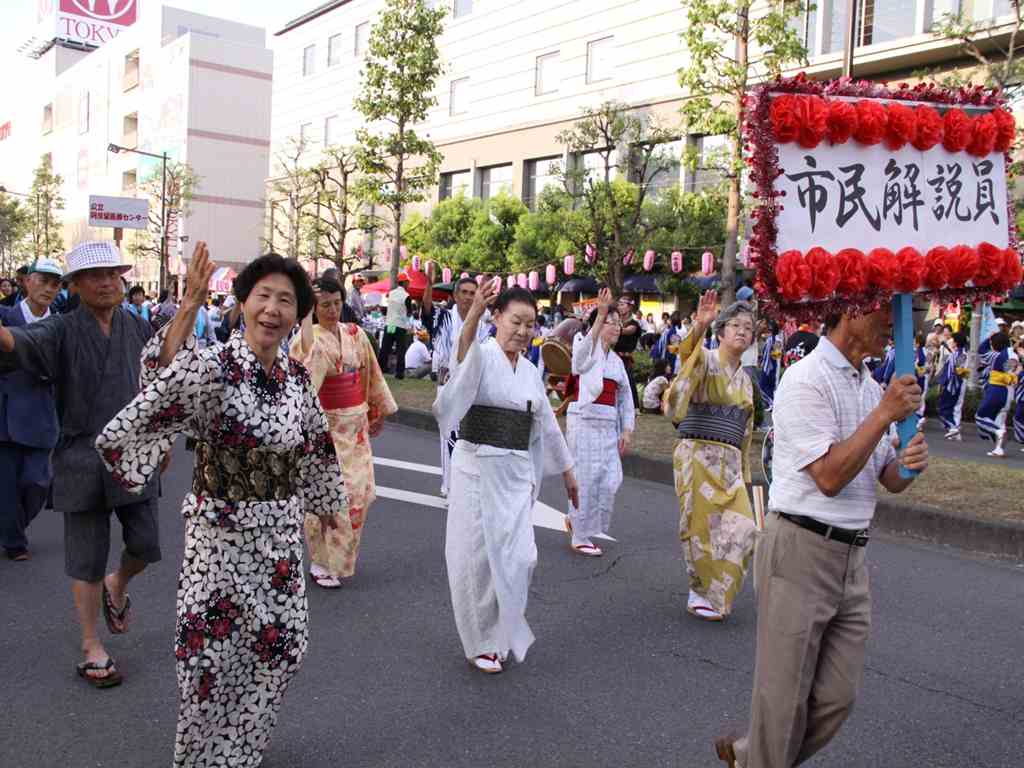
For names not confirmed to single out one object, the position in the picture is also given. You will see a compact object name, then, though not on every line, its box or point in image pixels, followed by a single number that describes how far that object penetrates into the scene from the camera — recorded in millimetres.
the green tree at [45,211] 52312
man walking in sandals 4047
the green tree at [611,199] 22656
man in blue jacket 5828
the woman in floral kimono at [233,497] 3018
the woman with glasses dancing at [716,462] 5352
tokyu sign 80375
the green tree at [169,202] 44000
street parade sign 2707
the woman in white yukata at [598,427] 6789
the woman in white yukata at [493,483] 4492
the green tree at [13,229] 48188
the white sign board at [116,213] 17828
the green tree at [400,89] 23797
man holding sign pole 2867
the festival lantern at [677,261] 25422
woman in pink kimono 5742
